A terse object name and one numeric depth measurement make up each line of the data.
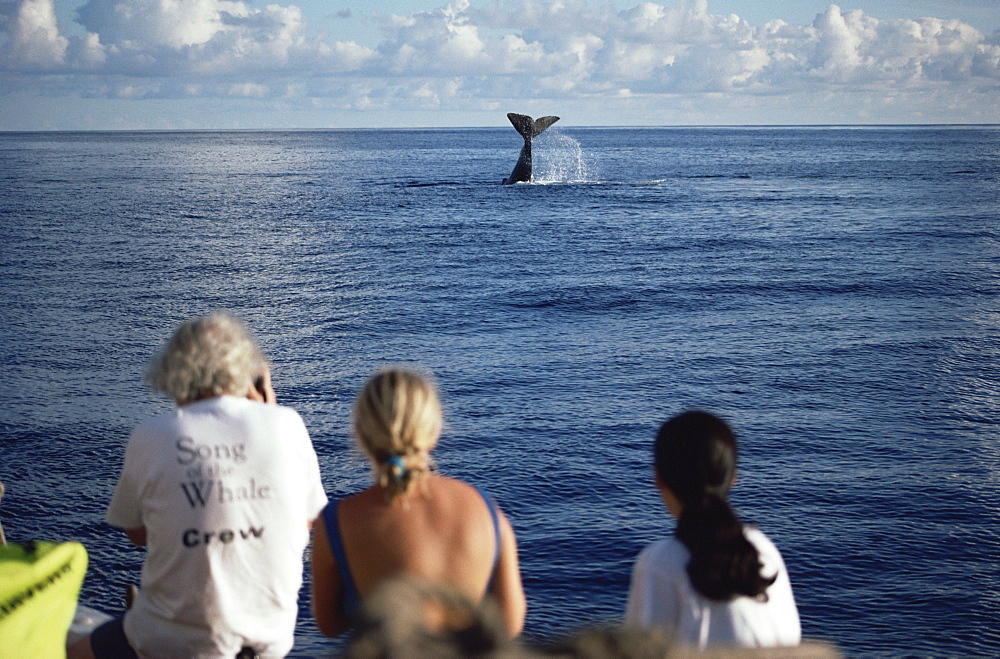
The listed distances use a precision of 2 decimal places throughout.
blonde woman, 6.23
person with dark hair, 5.96
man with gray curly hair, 7.10
